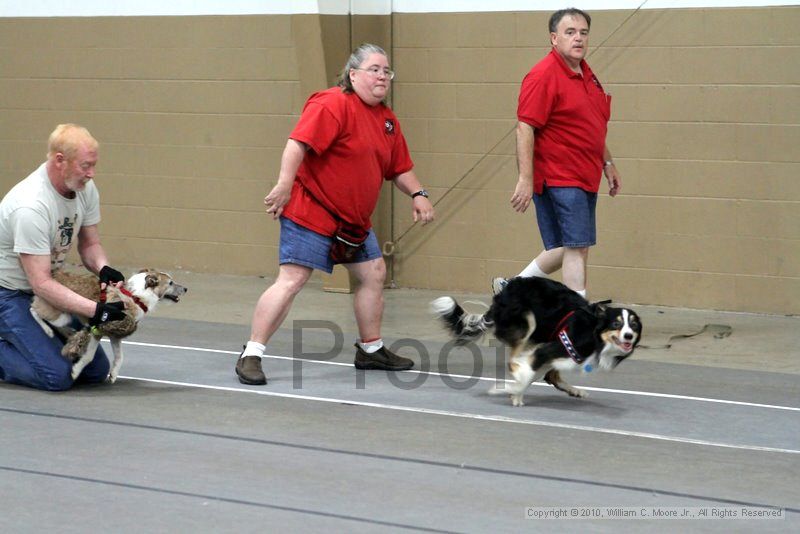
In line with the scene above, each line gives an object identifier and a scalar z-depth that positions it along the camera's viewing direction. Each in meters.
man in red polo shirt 13.76
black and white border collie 11.37
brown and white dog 12.05
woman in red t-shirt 12.77
